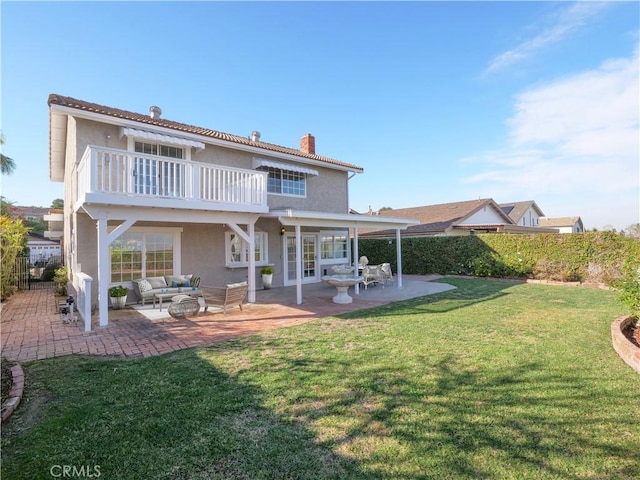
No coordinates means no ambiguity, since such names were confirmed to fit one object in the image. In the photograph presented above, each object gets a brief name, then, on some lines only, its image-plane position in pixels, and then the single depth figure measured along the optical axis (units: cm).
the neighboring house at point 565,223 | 5266
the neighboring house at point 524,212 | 3688
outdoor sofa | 1059
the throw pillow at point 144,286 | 1059
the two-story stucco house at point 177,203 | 885
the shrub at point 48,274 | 1900
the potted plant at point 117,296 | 1036
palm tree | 1116
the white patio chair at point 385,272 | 1553
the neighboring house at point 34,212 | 4641
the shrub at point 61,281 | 1354
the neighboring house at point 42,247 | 3040
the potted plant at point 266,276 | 1456
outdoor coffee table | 1025
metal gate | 1548
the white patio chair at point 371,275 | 1479
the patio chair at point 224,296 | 930
